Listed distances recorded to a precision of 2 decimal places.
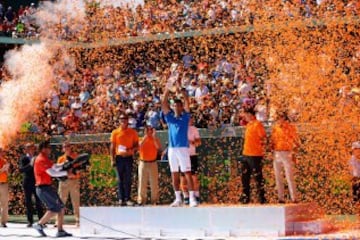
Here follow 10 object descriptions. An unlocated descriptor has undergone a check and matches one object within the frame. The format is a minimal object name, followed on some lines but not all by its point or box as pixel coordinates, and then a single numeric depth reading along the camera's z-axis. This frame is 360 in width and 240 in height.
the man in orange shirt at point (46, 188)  16.77
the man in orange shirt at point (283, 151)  16.41
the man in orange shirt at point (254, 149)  16.39
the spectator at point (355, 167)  18.02
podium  15.25
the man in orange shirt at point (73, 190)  18.92
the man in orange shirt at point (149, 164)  18.22
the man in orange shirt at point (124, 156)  17.69
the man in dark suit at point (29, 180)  19.30
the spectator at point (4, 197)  20.62
